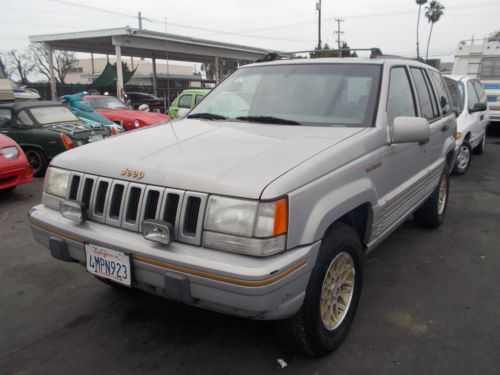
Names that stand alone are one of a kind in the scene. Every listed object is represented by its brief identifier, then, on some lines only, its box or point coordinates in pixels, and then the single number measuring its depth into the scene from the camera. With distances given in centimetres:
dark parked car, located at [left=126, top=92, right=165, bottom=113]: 1996
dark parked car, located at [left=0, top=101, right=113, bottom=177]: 798
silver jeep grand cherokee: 212
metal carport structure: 1842
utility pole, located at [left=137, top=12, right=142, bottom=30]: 4038
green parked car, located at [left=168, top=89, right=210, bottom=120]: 1088
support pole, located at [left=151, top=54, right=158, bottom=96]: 2472
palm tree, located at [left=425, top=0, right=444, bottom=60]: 5284
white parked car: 757
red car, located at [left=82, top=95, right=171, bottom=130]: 1112
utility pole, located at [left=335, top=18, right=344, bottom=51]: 5106
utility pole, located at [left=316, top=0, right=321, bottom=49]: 3447
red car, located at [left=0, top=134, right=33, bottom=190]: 625
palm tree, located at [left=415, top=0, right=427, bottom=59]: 5038
